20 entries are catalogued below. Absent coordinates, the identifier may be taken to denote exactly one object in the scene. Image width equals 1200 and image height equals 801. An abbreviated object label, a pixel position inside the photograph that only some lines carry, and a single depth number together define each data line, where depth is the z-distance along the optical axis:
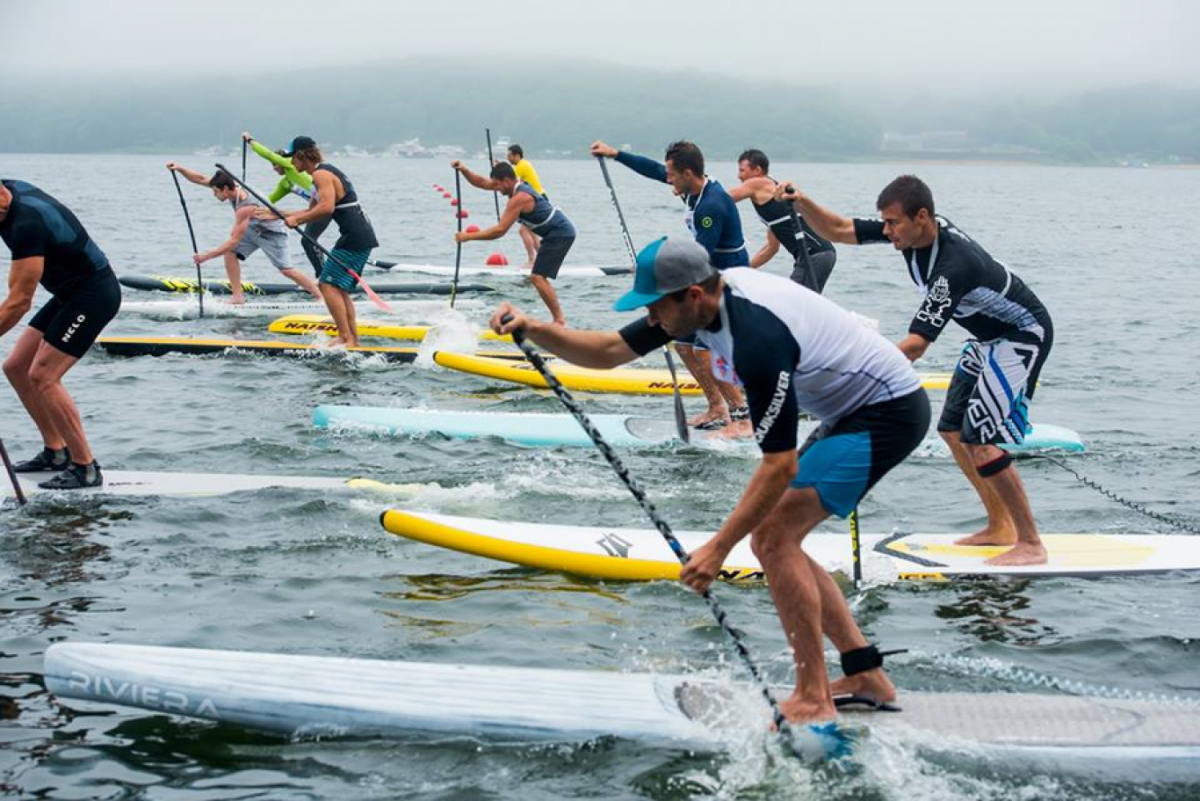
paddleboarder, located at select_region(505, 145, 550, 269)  20.25
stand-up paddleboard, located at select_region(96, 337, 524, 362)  16.05
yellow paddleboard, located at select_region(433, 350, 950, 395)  13.86
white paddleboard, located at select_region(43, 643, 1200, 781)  5.61
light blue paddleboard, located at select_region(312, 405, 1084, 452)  11.64
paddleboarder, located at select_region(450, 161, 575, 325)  15.84
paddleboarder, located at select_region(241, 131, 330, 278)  17.48
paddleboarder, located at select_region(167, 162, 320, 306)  17.73
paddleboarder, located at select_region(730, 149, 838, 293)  11.95
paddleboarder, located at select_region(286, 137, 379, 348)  14.87
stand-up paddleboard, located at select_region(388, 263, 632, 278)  24.41
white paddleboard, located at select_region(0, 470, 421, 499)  9.75
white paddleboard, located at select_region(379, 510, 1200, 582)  8.00
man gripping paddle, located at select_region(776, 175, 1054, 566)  7.45
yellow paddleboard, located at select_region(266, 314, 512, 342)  17.16
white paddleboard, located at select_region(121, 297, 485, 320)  19.22
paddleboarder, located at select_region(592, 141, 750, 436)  10.95
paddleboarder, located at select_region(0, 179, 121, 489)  8.68
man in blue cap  5.05
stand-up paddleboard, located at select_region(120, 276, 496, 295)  20.88
